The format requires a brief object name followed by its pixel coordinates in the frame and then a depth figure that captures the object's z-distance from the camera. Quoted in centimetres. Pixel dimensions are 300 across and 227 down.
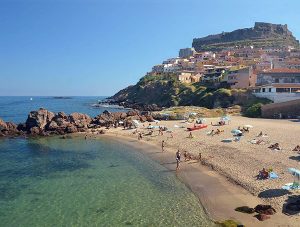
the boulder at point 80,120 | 3943
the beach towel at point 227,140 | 2692
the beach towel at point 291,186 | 1507
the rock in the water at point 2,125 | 3822
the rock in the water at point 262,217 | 1314
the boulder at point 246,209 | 1398
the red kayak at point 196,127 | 3293
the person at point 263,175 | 1757
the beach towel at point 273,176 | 1728
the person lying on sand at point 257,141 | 2529
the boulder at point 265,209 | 1356
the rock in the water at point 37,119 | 3847
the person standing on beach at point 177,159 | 2152
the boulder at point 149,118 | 4138
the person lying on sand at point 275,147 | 2319
